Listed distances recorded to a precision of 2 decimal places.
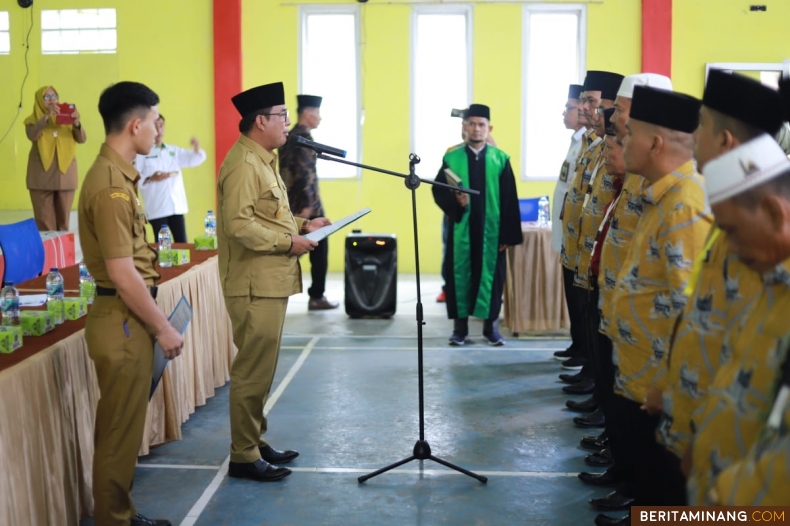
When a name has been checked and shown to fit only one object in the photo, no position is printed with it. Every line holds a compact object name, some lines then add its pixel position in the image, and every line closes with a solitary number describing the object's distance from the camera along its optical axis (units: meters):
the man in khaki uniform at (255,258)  3.61
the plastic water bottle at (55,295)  3.49
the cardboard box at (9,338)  3.01
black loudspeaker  7.36
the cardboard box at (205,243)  5.75
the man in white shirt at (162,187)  7.72
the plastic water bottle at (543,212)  7.06
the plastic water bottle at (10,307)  3.28
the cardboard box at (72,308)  3.56
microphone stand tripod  3.65
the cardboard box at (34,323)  3.26
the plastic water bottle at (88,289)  3.94
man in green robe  6.29
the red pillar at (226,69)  9.93
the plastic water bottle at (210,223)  6.40
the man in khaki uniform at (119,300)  2.83
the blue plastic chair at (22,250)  5.38
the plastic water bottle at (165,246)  4.95
